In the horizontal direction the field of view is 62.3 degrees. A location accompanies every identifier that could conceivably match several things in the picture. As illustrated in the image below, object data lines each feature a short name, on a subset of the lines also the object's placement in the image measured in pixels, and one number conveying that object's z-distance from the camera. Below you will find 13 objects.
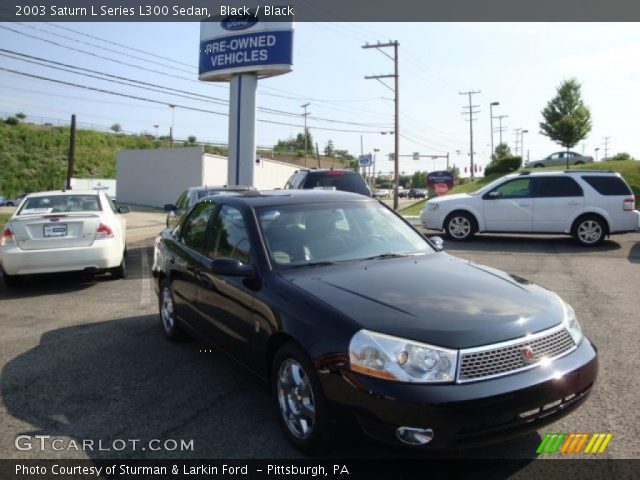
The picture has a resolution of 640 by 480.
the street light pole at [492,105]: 64.00
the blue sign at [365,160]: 34.07
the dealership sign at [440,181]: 27.66
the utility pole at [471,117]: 61.28
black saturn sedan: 2.65
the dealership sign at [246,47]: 16.41
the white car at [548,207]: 12.06
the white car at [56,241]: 7.75
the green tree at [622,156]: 49.97
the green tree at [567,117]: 39.88
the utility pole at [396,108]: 33.41
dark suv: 12.05
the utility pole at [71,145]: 30.85
